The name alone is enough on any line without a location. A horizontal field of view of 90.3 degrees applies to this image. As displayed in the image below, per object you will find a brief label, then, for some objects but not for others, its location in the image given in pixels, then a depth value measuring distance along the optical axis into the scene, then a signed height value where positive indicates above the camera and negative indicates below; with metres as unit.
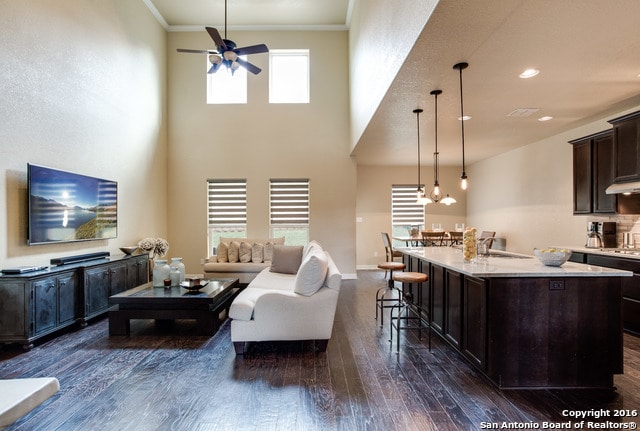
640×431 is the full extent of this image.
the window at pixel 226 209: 7.28 +0.19
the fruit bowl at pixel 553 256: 2.71 -0.35
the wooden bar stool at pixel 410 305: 3.44 -1.21
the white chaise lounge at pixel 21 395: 1.17 -0.70
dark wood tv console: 3.29 -0.93
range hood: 3.68 +0.34
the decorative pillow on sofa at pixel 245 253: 6.05 -0.68
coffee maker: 4.57 -0.30
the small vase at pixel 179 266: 4.40 -0.68
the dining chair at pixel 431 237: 6.95 -0.46
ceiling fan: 4.58 +2.43
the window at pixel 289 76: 7.32 +3.25
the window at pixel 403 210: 8.76 +0.19
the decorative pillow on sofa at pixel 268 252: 6.07 -0.67
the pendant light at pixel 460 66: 2.94 +1.41
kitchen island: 2.55 -0.91
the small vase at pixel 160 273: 4.32 -0.76
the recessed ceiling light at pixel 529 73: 3.07 +1.41
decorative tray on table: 4.05 -0.87
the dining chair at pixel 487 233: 7.10 -0.39
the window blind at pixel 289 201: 7.28 +0.37
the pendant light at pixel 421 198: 4.68 +0.28
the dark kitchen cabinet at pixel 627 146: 3.72 +0.85
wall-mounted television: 3.76 +0.15
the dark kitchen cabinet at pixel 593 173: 4.27 +0.61
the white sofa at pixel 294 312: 3.16 -0.95
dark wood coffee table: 3.73 -1.08
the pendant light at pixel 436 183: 3.60 +0.42
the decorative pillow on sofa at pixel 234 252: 6.05 -0.66
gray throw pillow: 5.16 -0.70
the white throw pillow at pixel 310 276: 3.14 -0.59
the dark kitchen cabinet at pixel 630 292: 3.63 -0.89
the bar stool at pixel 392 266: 4.85 -0.77
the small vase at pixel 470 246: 3.17 -0.29
